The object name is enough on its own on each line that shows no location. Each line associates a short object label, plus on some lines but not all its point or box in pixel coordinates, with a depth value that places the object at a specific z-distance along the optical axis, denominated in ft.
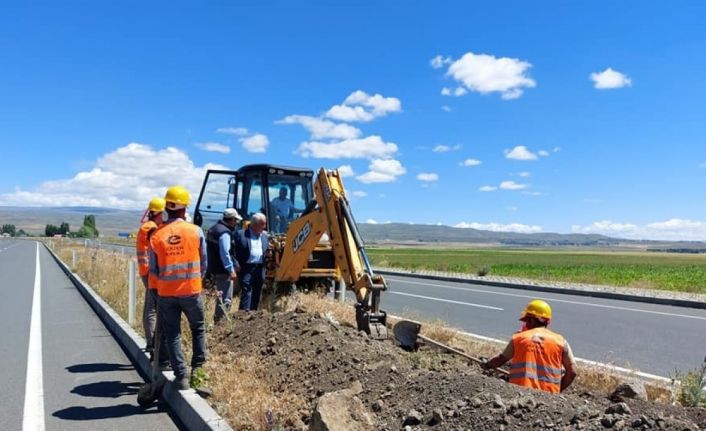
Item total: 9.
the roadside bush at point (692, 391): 17.30
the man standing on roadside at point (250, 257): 30.40
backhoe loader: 26.71
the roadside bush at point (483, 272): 97.22
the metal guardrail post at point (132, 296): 32.84
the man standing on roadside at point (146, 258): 24.89
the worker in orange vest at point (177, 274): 19.16
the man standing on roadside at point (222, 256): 26.99
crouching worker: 16.11
